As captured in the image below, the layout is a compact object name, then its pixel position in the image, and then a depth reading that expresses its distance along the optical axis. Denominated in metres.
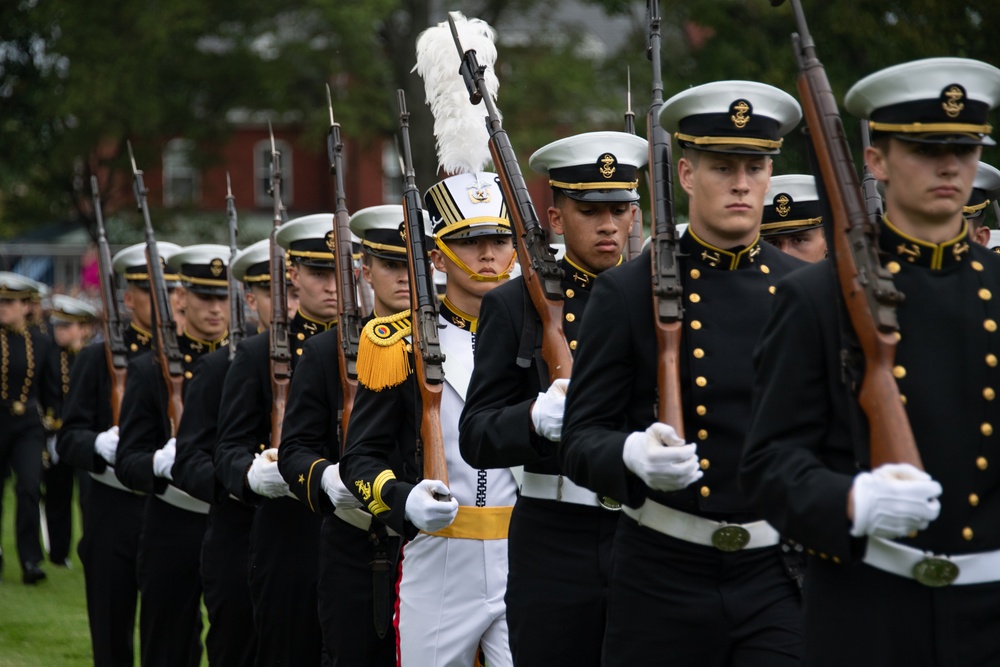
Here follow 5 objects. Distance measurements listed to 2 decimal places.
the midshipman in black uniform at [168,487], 16.55
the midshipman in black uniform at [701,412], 8.66
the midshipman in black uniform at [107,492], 17.80
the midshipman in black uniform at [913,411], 7.18
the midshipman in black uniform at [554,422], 9.99
